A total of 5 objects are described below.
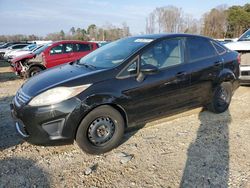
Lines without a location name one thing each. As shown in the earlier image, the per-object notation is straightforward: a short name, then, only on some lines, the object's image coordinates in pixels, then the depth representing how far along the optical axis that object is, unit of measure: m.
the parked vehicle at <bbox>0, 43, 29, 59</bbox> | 16.83
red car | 6.97
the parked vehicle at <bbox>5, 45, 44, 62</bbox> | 12.88
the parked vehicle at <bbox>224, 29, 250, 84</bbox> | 4.81
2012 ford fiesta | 2.43
